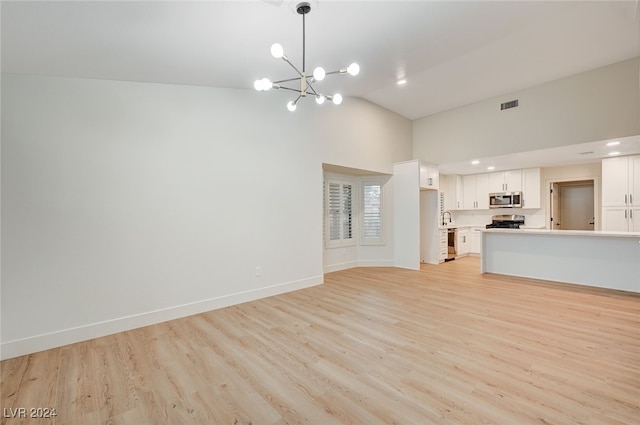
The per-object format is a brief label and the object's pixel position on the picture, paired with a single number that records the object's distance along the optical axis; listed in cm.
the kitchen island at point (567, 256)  424
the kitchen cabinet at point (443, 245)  685
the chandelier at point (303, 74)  221
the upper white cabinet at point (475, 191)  776
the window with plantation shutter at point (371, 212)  648
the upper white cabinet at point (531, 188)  693
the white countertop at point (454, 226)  703
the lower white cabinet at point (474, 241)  789
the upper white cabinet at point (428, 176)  613
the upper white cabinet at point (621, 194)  539
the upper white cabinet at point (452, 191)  809
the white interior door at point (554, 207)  723
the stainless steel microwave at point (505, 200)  717
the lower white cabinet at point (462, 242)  757
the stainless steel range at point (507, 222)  577
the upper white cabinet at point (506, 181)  724
